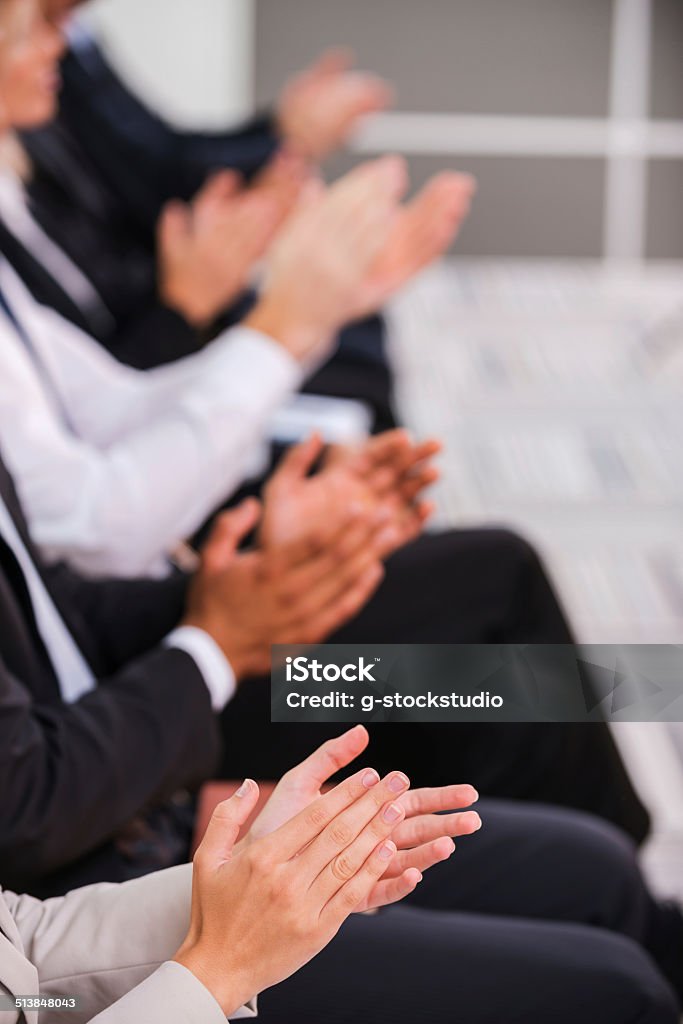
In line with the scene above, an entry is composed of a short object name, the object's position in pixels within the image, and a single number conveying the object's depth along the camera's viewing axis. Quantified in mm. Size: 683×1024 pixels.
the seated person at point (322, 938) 2074
